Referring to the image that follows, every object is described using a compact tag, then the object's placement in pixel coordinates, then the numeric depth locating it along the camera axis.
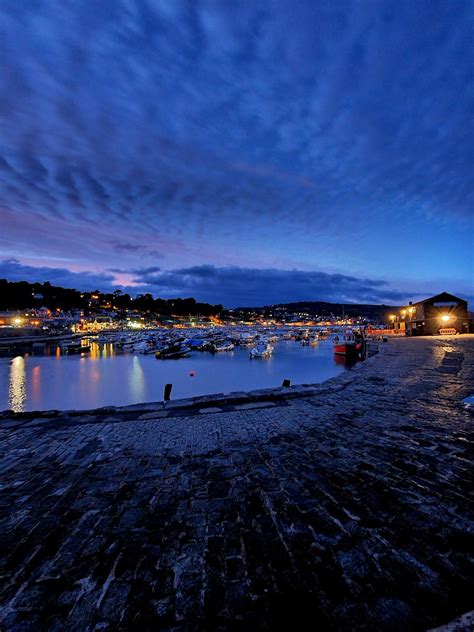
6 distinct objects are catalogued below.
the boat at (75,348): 58.72
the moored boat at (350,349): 42.79
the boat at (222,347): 56.09
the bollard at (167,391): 11.80
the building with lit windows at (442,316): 40.12
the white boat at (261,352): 47.81
